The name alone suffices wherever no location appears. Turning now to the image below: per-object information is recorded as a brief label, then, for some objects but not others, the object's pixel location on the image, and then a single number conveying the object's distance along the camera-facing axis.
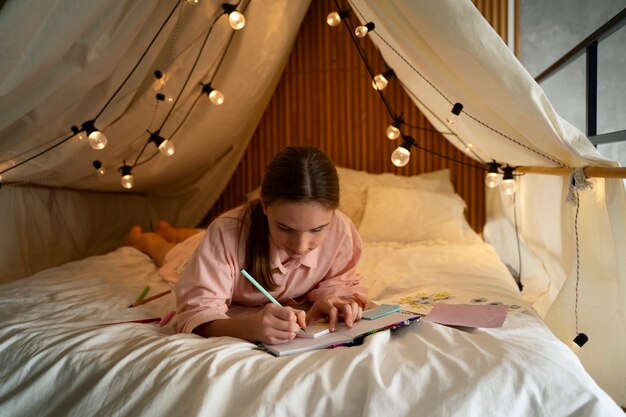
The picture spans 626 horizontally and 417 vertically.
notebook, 0.93
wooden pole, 1.14
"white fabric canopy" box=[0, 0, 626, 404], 1.21
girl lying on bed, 1.04
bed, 0.73
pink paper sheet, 1.02
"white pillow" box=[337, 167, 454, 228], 2.65
